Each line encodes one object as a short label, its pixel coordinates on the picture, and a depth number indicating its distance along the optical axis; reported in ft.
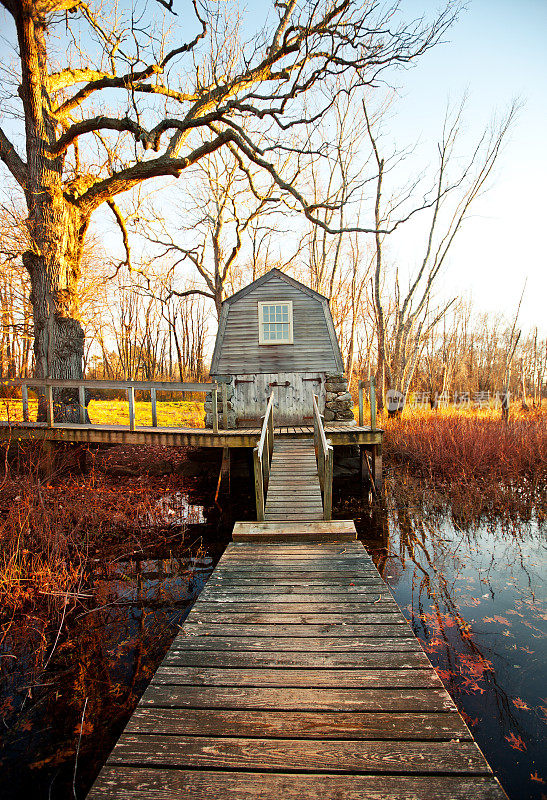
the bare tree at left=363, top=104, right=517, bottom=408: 57.06
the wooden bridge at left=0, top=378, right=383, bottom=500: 33.40
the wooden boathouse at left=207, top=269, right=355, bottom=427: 41.86
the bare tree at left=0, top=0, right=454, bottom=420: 32.19
